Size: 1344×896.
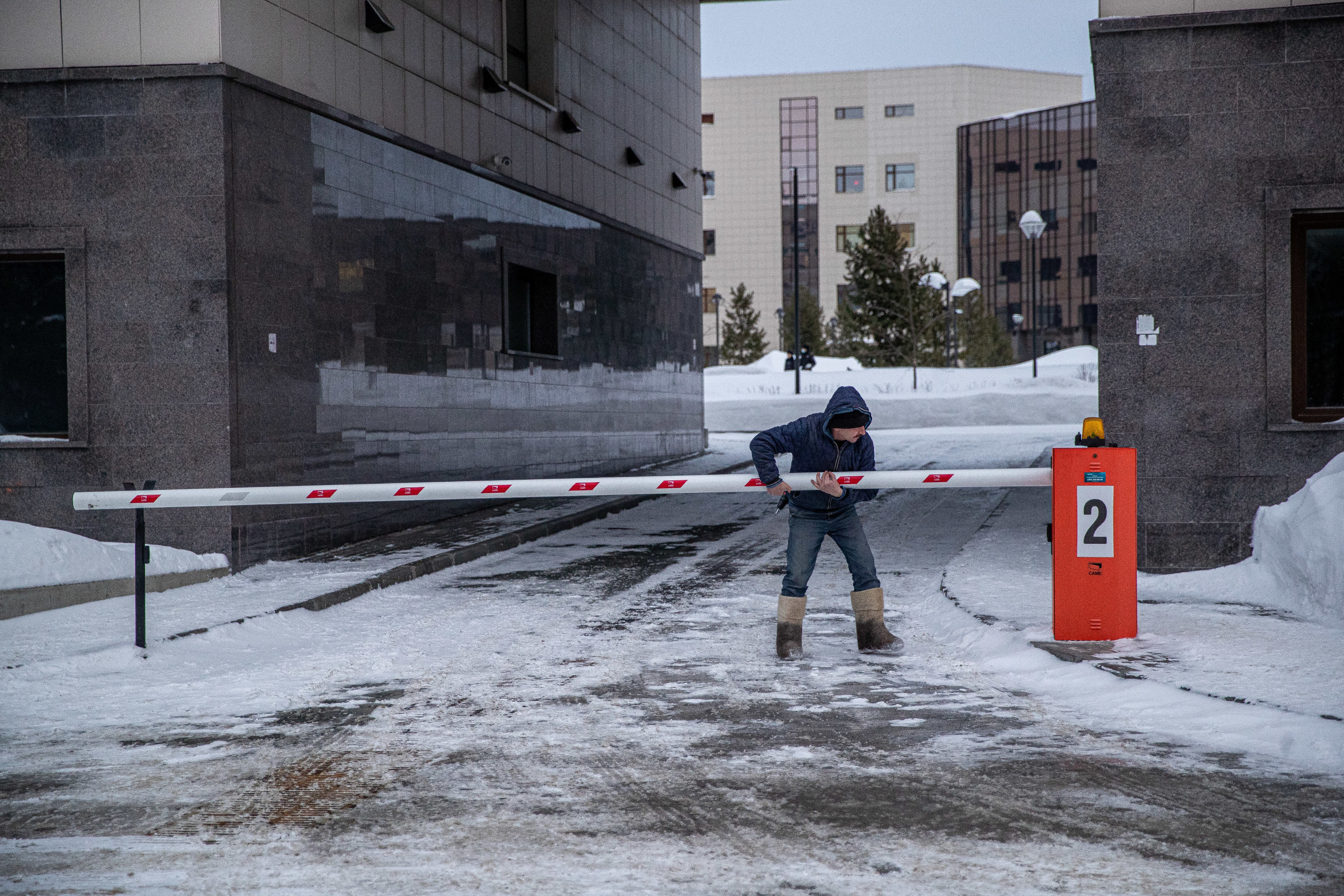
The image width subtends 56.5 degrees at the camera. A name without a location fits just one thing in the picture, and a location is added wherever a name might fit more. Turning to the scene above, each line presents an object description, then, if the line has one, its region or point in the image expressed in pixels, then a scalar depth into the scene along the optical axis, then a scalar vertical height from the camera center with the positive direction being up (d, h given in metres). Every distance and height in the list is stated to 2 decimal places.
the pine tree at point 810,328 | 72.94 +4.06
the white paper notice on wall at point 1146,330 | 10.12 +0.50
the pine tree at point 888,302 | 60.50 +4.64
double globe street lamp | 47.97 +4.00
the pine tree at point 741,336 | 76.38 +3.81
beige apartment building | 91.88 +17.64
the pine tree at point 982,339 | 69.00 +3.14
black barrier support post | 7.50 -0.97
